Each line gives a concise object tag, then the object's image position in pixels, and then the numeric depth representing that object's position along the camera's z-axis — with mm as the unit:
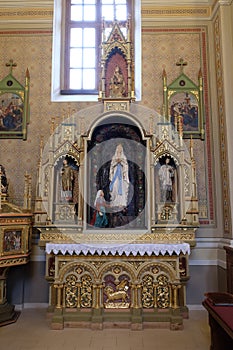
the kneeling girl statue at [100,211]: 6609
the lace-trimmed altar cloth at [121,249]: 5656
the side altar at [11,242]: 5871
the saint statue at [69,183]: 6738
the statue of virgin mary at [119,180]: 6805
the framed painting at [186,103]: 7355
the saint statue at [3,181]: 6527
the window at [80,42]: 7750
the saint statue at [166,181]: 6730
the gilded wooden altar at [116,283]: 5555
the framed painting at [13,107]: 7352
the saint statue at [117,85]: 7160
